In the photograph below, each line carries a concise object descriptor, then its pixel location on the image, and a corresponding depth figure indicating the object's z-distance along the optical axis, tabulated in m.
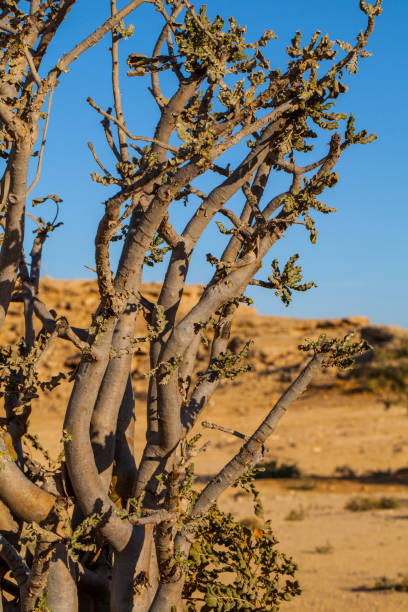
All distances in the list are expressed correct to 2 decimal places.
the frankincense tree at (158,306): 2.80
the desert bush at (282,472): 17.38
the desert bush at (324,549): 9.77
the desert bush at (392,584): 7.69
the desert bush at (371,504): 12.93
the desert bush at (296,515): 12.12
